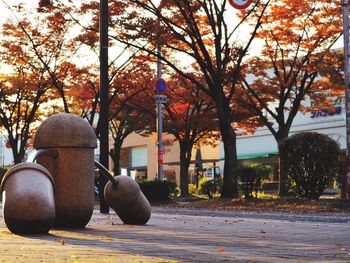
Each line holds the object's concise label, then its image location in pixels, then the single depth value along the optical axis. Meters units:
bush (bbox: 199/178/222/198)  31.21
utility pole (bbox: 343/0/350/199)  18.46
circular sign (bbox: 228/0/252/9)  20.27
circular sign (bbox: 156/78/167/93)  27.14
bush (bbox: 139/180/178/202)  25.66
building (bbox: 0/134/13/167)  100.44
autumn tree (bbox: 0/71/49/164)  31.53
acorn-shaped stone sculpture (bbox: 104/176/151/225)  11.09
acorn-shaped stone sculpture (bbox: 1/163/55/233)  8.30
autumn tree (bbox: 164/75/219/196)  32.62
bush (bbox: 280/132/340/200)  20.14
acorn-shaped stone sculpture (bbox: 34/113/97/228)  9.91
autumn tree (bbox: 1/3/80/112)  28.97
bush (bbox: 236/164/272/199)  22.59
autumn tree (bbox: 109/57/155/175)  30.00
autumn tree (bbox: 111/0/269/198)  22.70
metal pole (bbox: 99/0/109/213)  16.69
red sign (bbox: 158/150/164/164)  27.53
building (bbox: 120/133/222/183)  67.81
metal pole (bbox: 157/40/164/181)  27.62
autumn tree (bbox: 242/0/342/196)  25.69
